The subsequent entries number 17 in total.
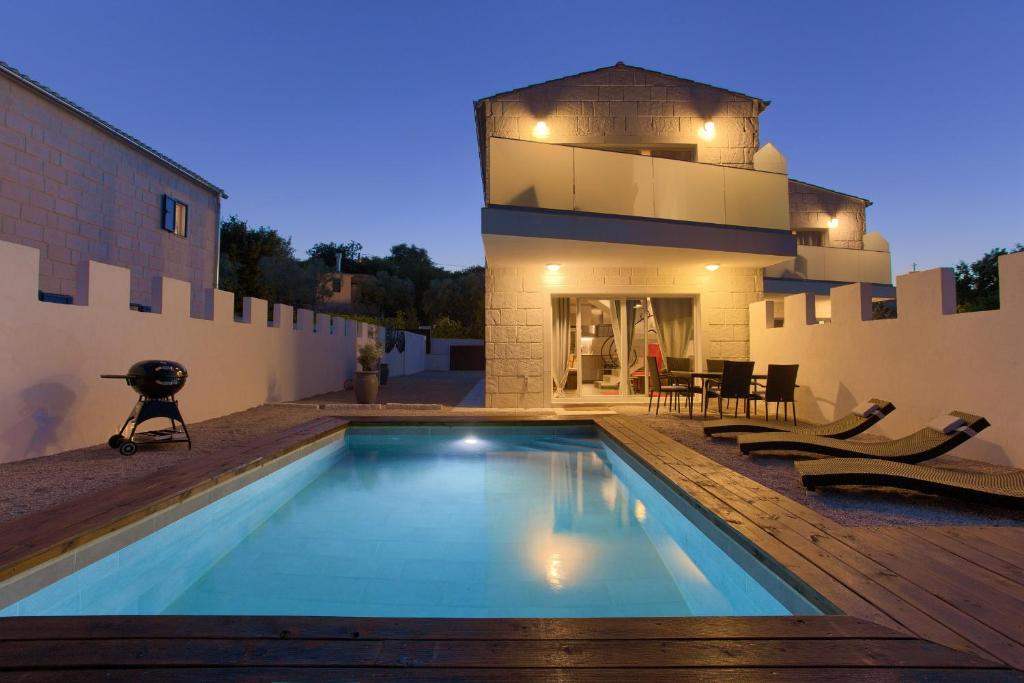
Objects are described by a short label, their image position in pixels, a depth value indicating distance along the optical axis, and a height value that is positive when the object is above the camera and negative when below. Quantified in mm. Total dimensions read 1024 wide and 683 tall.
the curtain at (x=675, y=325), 10914 +753
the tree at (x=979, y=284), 29156 +4795
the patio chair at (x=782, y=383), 7832 -271
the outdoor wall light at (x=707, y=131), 10844 +4516
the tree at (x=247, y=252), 25750 +5397
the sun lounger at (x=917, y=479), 3475 -773
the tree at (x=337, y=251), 51438 +10799
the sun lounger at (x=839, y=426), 5730 -700
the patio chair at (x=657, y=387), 9039 -395
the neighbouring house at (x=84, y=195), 9781 +3469
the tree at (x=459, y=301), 35125 +3953
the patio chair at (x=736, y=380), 8023 -235
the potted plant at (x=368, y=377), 11086 -261
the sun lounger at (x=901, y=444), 4477 -722
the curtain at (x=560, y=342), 11078 +441
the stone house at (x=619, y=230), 8797 +2110
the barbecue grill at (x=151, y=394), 5336 -294
